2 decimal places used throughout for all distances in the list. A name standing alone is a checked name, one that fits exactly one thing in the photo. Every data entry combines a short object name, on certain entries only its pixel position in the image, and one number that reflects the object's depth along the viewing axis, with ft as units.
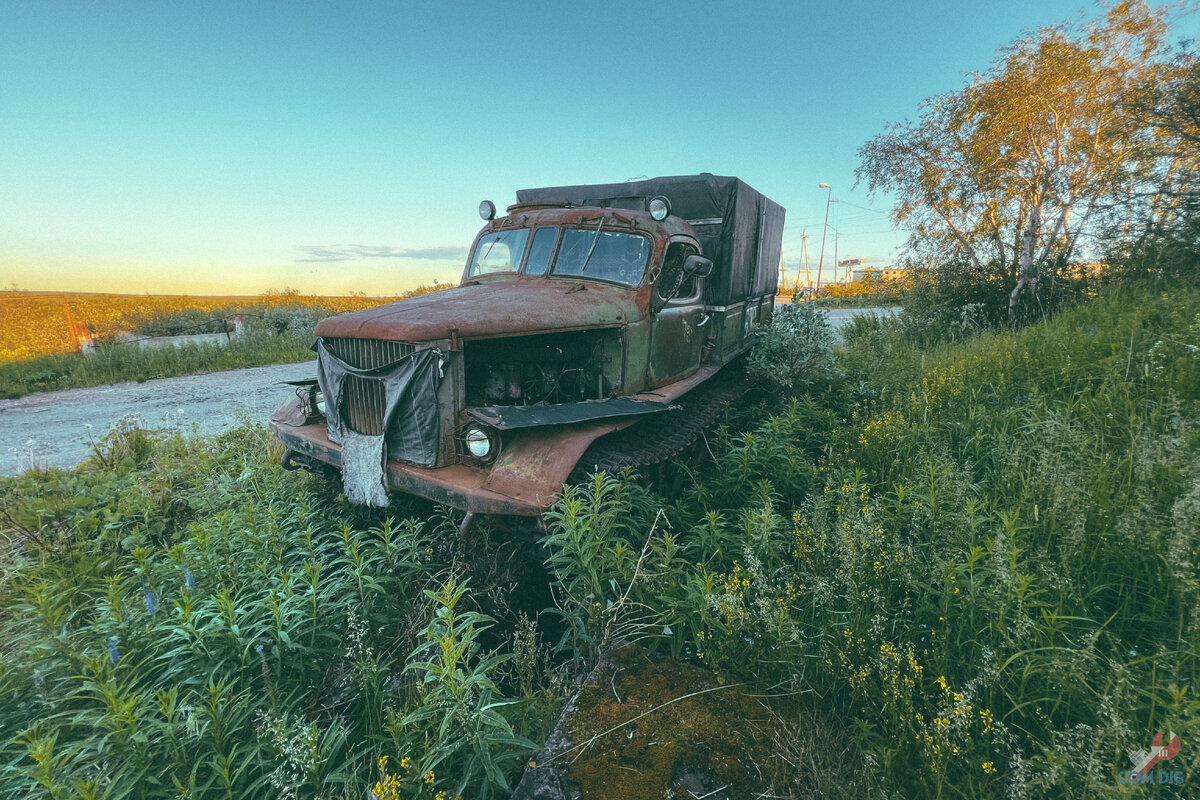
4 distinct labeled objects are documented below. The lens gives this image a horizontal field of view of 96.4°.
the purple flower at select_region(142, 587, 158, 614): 9.24
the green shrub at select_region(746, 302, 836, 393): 25.20
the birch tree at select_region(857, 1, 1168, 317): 34.88
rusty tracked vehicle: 12.10
